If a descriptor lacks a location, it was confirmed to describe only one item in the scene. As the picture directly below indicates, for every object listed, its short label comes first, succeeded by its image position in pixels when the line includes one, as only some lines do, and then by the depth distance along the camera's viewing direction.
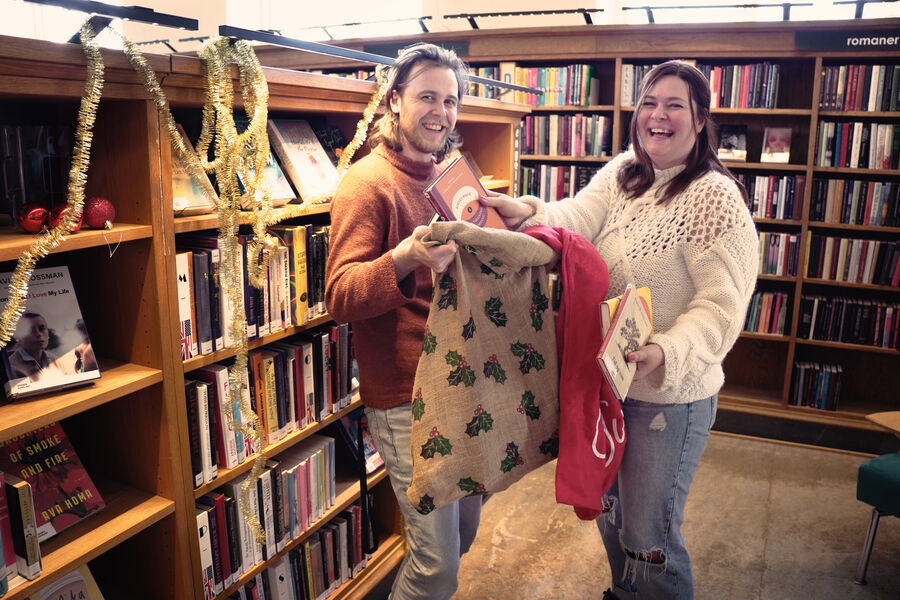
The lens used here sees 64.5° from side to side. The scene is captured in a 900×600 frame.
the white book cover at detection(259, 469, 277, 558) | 1.79
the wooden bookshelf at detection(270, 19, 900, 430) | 3.32
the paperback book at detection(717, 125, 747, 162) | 3.68
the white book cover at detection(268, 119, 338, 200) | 1.80
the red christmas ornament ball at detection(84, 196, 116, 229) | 1.29
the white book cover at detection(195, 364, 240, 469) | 1.59
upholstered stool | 2.24
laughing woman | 1.49
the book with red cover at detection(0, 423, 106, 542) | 1.34
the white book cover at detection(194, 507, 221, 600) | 1.59
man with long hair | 1.50
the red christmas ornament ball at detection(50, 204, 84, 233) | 1.21
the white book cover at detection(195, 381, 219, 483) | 1.55
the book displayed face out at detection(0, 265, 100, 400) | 1.25
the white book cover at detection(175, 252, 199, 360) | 1.45
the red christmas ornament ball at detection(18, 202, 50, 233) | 1.20
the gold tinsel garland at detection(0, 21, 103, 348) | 1.13
